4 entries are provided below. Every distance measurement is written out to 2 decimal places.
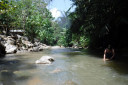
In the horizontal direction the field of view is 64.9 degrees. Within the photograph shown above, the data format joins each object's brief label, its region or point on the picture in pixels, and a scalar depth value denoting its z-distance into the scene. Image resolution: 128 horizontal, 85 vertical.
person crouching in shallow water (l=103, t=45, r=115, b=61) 5.63
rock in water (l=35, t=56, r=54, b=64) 5.13
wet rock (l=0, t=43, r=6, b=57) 8.29
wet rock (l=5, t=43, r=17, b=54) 9.40
